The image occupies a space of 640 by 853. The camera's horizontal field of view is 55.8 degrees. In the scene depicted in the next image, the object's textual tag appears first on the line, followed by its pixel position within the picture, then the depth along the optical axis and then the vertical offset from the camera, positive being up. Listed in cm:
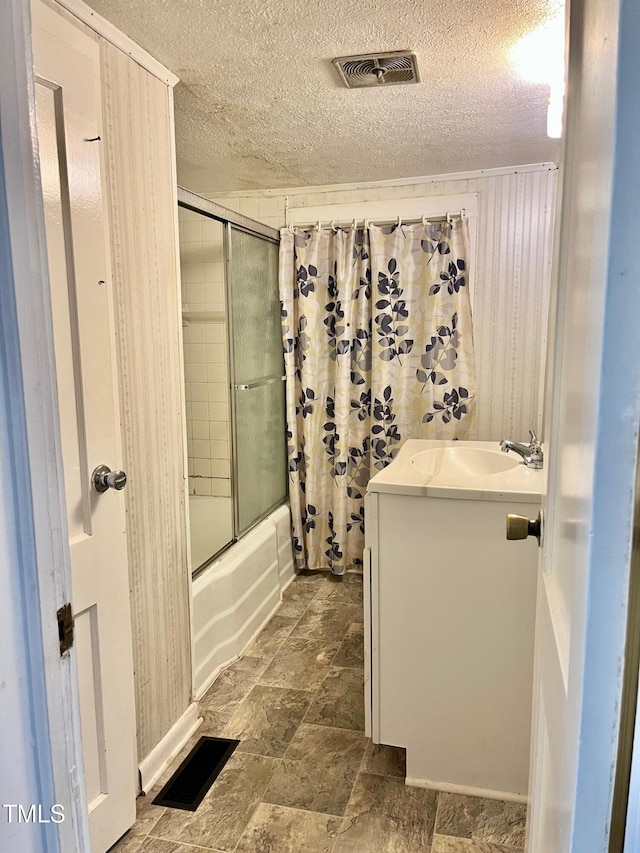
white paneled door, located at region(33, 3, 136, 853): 134 -16
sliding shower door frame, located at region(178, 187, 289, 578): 262 +19
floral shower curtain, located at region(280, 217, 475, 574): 311 -15
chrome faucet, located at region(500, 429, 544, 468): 204 -43
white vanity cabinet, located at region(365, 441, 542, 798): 175 -88
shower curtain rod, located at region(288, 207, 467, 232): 305 +56
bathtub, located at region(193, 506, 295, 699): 240 -118
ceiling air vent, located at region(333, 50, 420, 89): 180 +80
